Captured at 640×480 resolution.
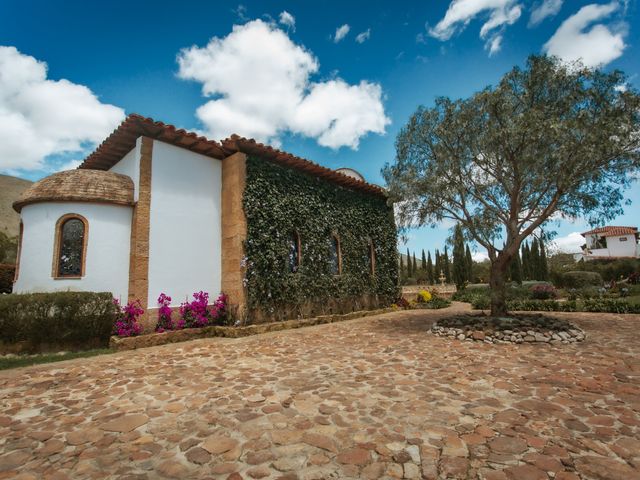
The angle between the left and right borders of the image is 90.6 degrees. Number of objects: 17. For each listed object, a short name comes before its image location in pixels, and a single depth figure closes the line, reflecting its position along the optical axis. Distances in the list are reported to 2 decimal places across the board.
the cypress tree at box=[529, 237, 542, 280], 30.19
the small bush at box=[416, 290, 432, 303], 16.97
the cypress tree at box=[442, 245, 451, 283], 36.81
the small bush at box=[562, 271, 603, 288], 20.09
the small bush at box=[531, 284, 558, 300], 16.08
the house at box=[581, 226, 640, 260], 41.32
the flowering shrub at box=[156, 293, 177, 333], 8.12
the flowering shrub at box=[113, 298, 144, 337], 7.39
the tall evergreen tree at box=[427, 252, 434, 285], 39.06
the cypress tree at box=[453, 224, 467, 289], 23.73
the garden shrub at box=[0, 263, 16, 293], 13.37
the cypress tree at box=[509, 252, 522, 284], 26.02
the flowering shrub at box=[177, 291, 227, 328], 8.56
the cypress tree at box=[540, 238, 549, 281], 29.50
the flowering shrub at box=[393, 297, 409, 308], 14.67
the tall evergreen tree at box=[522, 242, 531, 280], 31.28
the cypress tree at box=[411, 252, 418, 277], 42.78
